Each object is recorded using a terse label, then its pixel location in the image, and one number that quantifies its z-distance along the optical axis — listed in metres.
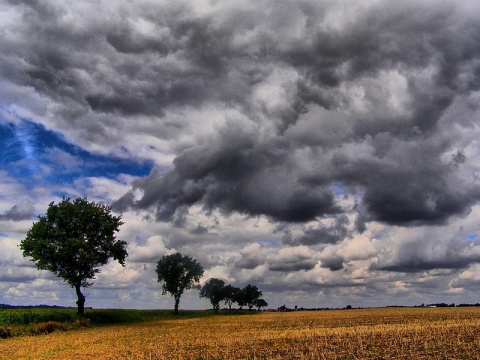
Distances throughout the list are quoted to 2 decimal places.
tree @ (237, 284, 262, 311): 194.76
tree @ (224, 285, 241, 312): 176.44
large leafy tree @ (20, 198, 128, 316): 66.44
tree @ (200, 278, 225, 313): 171.62
